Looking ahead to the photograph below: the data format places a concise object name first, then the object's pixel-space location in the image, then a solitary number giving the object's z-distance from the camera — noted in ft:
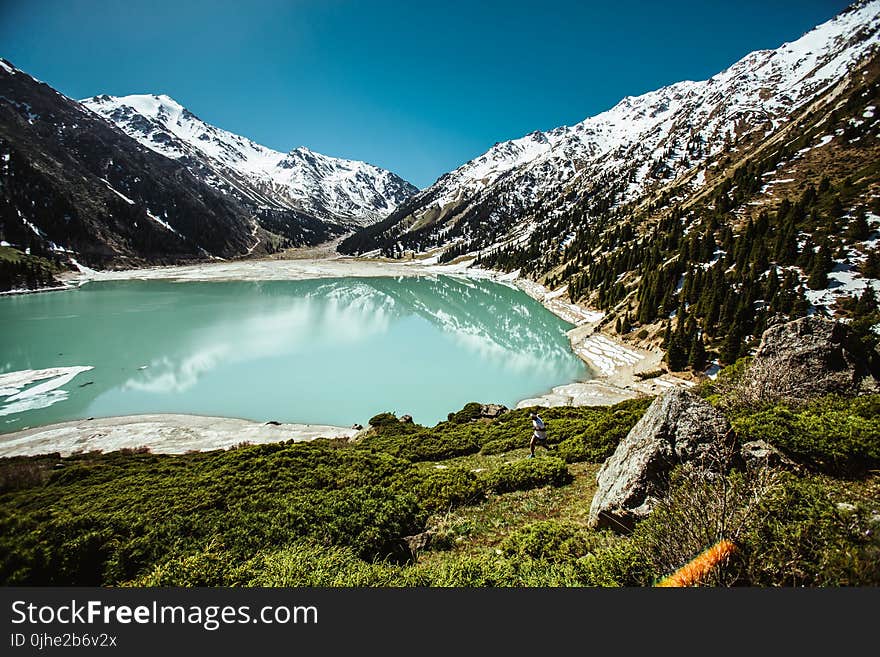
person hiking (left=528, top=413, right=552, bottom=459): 48.57
